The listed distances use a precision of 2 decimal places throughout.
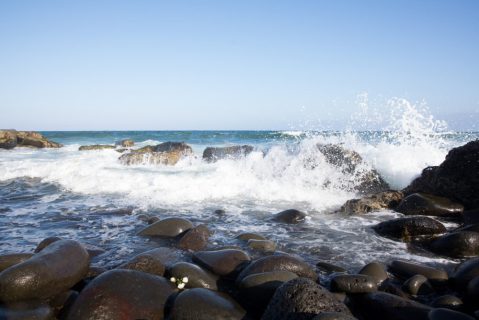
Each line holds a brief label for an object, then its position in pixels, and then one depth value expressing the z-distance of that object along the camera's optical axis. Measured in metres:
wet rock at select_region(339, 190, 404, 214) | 7.32
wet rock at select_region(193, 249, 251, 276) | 4.03
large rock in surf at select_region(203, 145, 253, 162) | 15.18
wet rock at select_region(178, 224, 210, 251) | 4.97
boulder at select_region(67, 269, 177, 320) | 2.95
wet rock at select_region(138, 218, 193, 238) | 5.46
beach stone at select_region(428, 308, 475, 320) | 2.78
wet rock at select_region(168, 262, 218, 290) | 3.65
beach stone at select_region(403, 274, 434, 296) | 3.68
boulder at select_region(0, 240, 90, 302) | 3.23
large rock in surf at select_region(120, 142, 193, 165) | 14.62
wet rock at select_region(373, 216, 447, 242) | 5.62
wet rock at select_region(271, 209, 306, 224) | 6.54
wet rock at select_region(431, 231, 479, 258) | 4.78
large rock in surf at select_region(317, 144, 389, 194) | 9.48
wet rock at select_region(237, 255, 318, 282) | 3.76
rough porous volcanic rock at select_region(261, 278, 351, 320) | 2.63
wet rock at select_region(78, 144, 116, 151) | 23.46
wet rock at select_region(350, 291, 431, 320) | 3.03
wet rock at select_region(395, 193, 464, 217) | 6.89
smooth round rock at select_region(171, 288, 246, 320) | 2.98
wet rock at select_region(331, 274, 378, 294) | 3.52
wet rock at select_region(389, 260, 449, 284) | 3.92
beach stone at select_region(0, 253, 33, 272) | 3.83
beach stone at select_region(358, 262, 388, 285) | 3.88
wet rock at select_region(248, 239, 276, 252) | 4.94
